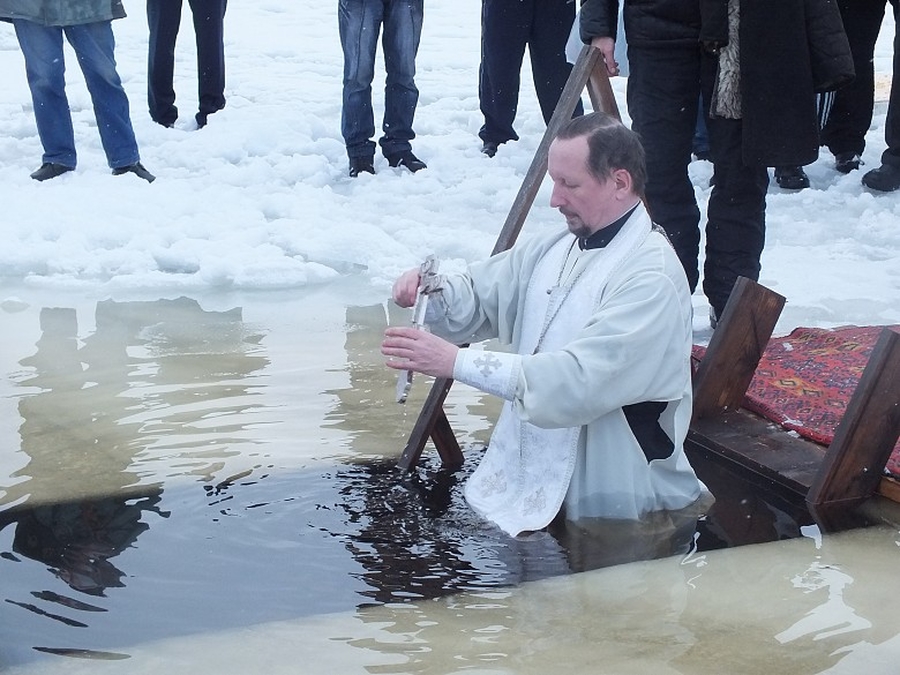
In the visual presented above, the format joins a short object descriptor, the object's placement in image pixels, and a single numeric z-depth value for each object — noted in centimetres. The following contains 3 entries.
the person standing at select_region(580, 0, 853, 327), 486
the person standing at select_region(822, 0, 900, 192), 741
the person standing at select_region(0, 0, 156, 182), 747
